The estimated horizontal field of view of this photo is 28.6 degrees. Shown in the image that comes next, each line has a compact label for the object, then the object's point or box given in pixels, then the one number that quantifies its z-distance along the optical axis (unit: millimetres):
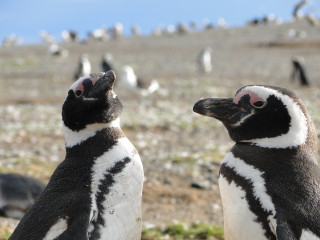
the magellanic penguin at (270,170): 3088
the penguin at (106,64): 26962
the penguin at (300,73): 22562
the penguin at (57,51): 40281
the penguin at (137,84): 19172
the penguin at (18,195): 7027
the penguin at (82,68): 25672
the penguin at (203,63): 28884
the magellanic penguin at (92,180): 3307
